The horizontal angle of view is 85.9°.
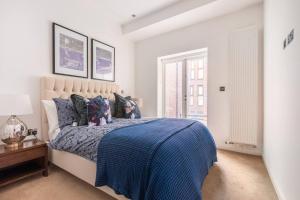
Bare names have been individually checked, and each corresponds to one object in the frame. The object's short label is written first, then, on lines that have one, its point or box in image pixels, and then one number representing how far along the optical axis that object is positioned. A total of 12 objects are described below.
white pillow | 2.10
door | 3.56
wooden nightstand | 1.65
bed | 1.09
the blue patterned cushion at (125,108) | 2.72
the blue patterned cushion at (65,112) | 2.11
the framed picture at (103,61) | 3.15
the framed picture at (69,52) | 2.53
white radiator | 2.70
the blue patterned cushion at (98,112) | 2.06
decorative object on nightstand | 2.14
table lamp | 1.66
